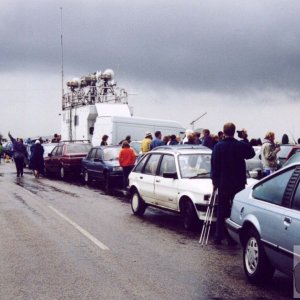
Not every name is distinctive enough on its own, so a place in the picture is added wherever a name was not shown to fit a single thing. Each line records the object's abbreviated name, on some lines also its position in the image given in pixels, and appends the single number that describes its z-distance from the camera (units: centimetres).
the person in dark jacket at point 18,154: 2578
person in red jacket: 1728
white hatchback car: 1043
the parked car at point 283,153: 1714
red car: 2433
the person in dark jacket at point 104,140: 2359
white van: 2588
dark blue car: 1961
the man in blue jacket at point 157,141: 1825
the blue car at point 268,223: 579
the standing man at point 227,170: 908
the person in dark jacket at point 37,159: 2564
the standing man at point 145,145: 1873
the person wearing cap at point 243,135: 1734
